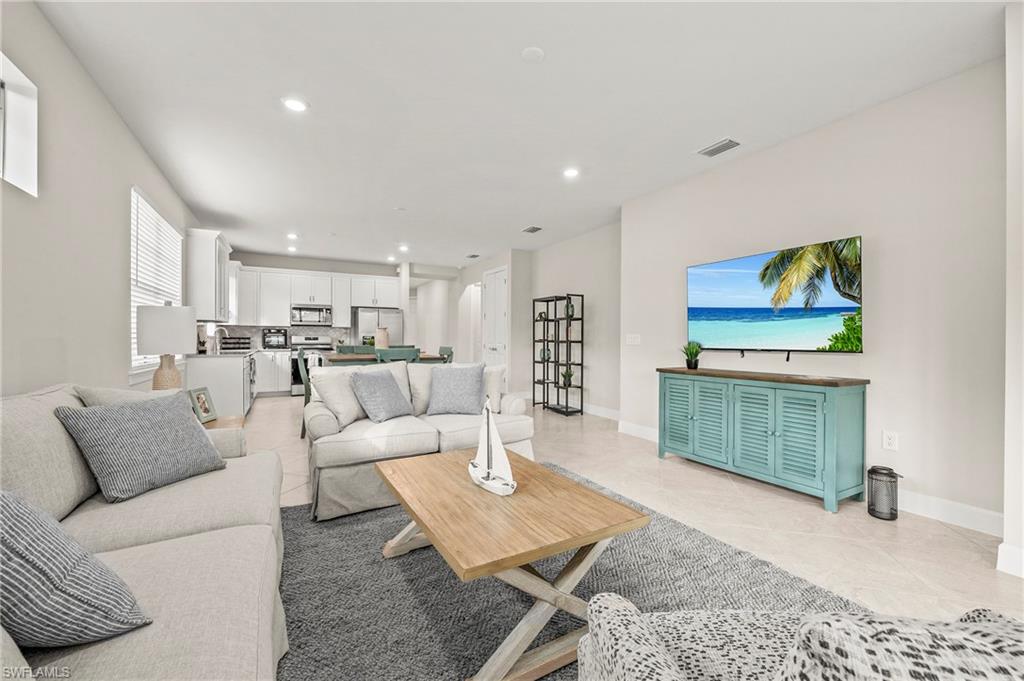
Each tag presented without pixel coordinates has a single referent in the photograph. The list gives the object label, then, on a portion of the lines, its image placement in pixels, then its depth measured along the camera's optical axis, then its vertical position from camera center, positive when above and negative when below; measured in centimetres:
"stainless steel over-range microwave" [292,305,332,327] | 786 +44
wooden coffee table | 130 -63
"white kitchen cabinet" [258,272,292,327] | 758 +71
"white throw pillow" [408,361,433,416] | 343 -38
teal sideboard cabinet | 269 -61
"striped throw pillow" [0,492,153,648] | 77 -48
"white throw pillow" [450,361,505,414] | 354 -38
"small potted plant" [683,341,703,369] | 369 -11
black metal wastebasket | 255 -91
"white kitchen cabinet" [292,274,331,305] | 785 +92
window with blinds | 327 +68
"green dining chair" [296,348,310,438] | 472 -43
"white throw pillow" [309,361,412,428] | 297 -37
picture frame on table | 268 -42
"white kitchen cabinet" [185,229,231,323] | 472 +74
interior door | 744 +41
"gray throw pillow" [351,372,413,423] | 304 -41
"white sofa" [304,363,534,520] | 252 -68
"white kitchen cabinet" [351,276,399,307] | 838 +95
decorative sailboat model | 176 -54
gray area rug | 142 -105
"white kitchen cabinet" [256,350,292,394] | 748 -58
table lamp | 272 +5
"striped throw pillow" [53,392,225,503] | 155 -41
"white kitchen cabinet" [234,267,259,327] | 739 +71
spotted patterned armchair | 35 -48
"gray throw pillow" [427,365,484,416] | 337 -40
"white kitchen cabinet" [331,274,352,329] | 818 +76
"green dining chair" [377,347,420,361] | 494 -18
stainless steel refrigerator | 830 +34
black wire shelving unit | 620 -16
